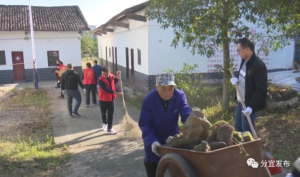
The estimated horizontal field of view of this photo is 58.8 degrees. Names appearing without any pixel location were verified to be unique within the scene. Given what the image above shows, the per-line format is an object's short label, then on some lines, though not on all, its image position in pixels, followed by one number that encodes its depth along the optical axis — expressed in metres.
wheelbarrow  1.96
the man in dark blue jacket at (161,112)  2.63
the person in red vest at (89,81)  9.39
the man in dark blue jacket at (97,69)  10.03
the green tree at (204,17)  5.13
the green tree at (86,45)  37.53
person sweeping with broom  6.09
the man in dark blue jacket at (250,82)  3.38
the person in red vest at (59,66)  12.85
